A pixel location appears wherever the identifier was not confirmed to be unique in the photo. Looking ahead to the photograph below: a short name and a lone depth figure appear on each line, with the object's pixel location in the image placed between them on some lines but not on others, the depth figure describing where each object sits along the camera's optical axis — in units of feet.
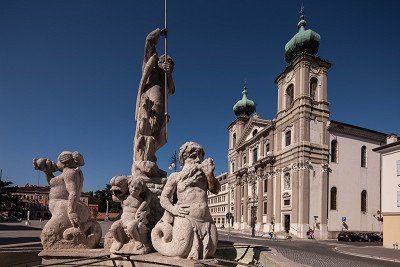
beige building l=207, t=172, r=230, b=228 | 219.57
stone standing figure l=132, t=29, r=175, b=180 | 21.20
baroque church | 117.50
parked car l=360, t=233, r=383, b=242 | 111.32
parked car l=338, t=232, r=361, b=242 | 108.88
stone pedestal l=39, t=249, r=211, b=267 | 12.50
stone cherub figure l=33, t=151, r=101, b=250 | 16.34
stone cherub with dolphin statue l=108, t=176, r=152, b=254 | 14.46
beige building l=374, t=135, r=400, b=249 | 80.74
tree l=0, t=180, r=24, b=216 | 218.05
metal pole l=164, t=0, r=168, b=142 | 23.10
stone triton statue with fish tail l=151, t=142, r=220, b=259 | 13.00
